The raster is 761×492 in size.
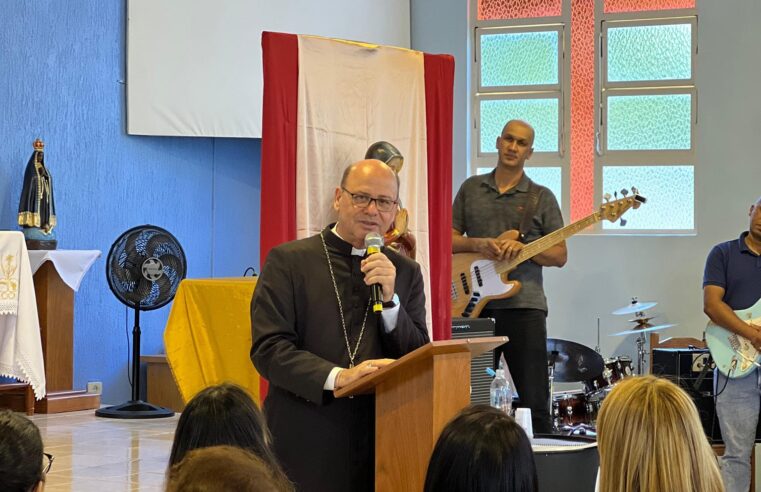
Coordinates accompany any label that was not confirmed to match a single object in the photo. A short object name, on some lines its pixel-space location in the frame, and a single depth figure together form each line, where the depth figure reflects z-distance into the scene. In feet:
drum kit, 25.77
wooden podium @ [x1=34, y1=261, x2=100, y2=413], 25.96
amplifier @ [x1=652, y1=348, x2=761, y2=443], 22.98
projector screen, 29.09
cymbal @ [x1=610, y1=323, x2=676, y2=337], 27.71
